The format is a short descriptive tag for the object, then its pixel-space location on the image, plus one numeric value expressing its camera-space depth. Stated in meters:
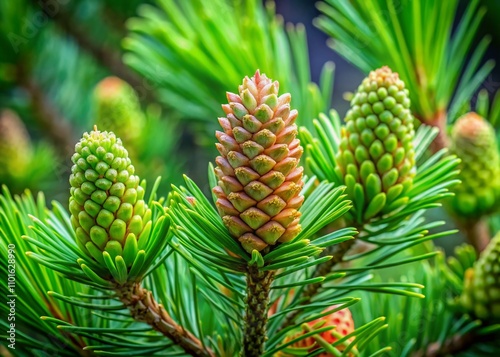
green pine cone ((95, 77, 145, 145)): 0.62
